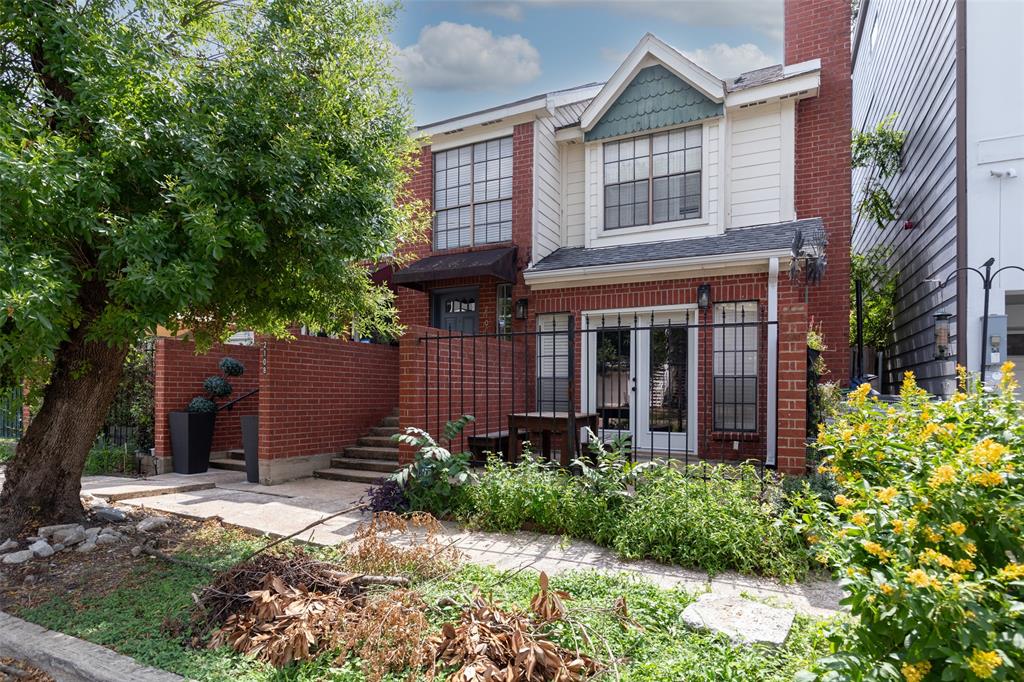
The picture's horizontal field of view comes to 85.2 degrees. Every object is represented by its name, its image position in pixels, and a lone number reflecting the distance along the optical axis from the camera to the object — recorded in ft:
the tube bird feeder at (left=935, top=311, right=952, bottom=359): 23.22
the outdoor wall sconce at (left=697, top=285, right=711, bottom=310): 25.40
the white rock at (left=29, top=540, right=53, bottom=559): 13.72
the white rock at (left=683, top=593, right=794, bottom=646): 8.82
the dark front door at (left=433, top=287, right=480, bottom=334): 32.22
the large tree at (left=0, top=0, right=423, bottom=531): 11.57
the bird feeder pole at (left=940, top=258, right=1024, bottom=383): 20.92
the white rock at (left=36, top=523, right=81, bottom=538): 14.71
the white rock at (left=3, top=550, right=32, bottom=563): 13.29
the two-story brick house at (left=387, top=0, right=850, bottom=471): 25.23
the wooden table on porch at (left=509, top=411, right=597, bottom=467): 18.43
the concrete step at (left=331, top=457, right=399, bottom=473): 24.82
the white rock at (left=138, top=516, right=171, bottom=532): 16.22
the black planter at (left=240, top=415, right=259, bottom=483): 24.17
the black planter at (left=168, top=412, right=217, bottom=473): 25.96
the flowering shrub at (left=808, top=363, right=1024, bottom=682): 4.87
